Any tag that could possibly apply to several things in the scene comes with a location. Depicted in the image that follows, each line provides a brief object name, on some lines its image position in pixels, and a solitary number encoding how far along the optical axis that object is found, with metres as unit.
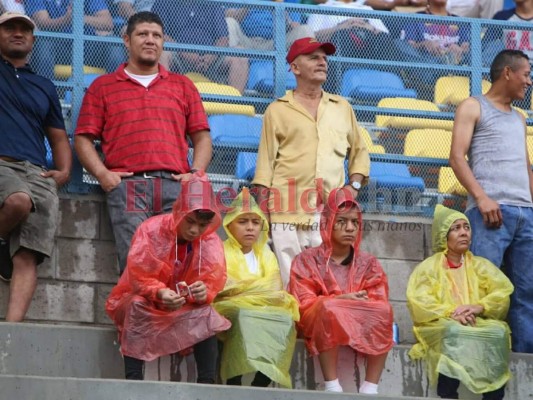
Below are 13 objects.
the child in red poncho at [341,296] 15.37
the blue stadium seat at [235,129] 18.75
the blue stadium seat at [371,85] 19.56
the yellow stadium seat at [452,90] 19.89
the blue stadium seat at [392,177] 18.98
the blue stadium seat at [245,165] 18.56
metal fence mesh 18.70
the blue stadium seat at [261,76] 19.31
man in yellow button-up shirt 17.66
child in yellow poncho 15.05
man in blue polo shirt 16.16
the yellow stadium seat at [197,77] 19.22
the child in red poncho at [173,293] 14.80
